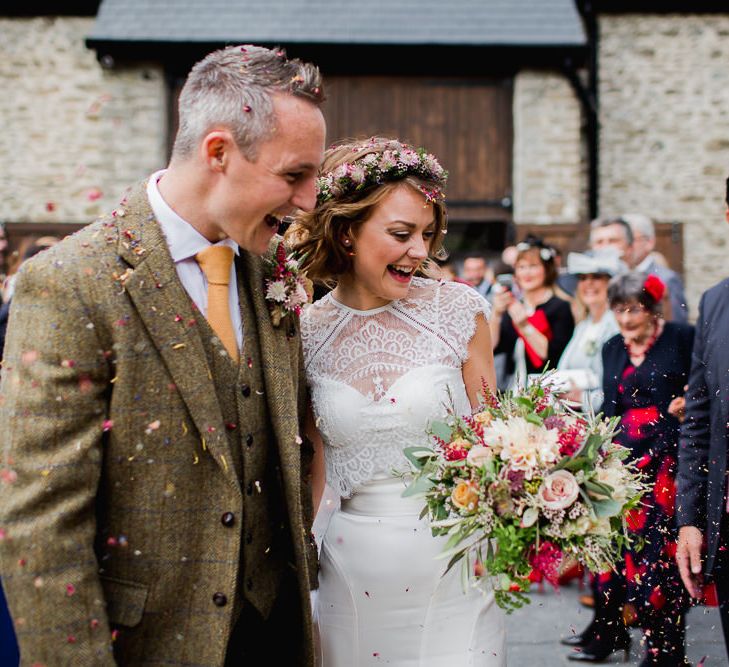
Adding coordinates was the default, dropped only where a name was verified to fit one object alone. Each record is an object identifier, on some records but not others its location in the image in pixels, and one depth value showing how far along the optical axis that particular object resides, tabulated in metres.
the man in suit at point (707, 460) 3.24
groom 1.94
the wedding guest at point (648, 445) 4.67
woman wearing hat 5.68
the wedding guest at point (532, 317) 6.17
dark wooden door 12.97
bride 2.91
